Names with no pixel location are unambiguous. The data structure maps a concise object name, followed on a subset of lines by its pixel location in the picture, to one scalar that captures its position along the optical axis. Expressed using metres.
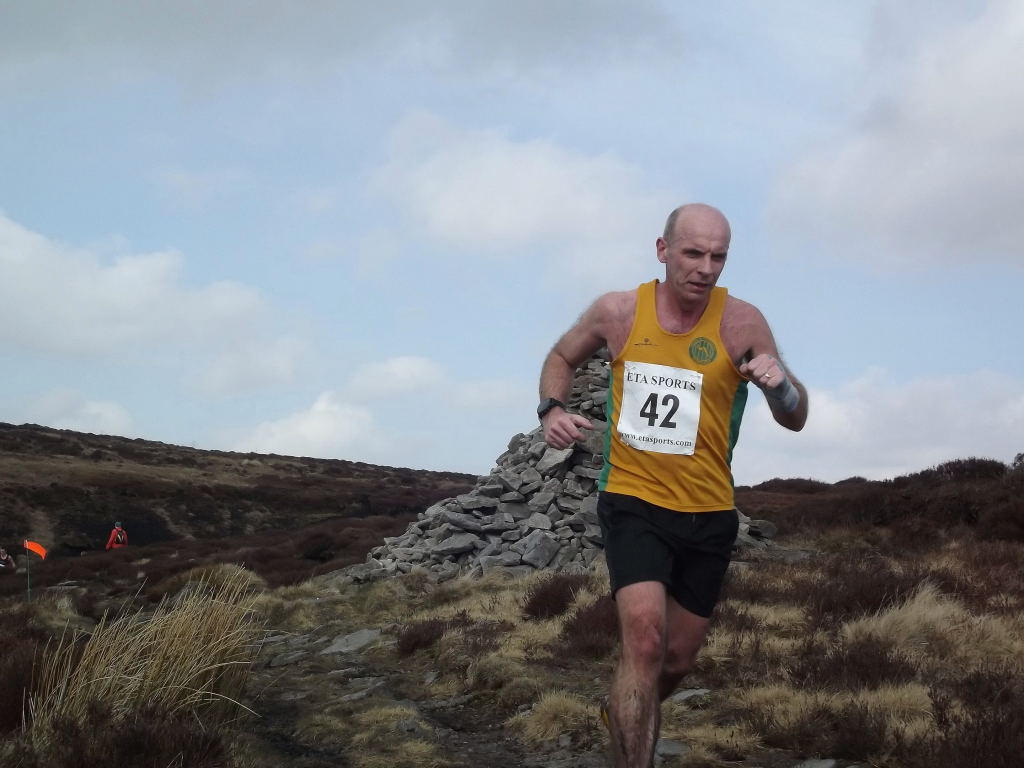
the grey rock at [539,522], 14.53
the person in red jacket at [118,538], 27.17
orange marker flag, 10.95
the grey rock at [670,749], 5.36
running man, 3.84
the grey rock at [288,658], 10.34
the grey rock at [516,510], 15.30
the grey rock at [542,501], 15.09
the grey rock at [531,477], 15.61
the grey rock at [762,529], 15.45
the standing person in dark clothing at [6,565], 21.62
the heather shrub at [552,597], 10.12
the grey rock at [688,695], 6.50
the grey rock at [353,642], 10.60
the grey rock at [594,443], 14.84
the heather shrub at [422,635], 9.65
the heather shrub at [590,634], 8.12
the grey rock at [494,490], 15.79
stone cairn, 14.01
